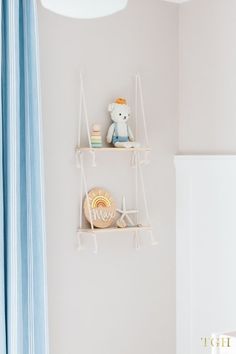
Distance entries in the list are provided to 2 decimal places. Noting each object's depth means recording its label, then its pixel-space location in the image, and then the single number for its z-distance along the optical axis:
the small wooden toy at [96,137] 2.84
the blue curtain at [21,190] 2.48
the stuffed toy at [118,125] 2.93
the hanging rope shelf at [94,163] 2.83
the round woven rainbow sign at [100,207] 2.86
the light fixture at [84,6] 1.56
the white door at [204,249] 3.00
